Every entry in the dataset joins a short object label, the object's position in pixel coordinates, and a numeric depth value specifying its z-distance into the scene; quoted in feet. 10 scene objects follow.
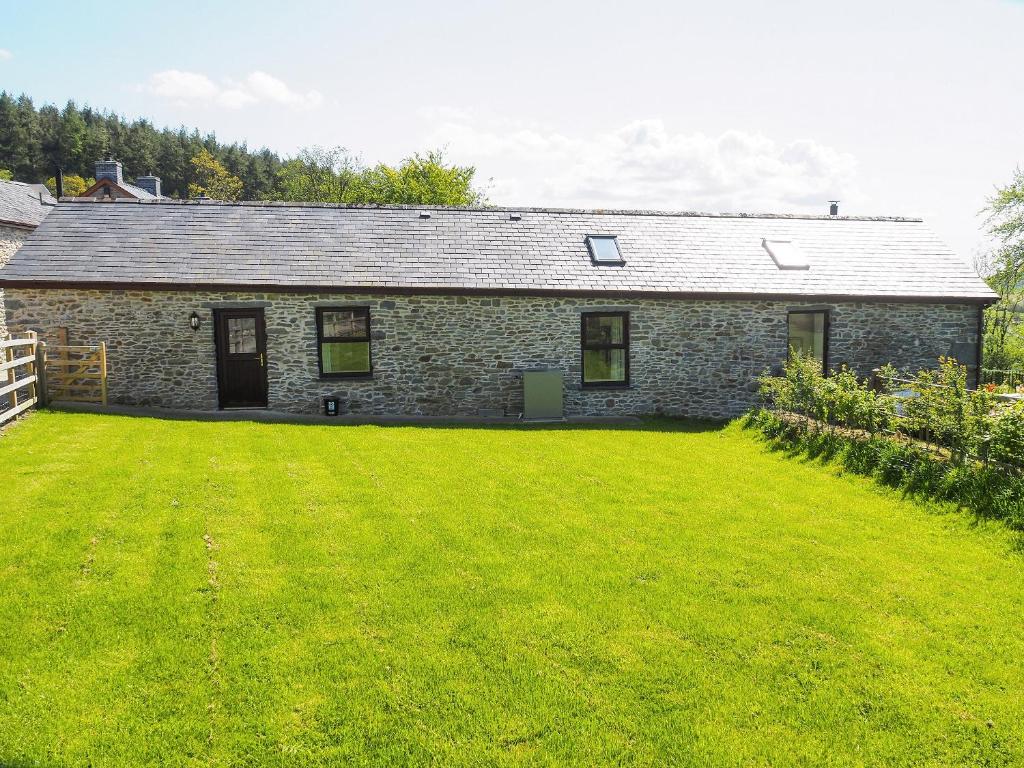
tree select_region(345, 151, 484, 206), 126.41
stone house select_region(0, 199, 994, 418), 44.39
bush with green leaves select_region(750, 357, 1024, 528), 25.59
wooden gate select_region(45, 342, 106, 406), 42.14
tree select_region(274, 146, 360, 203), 176.14
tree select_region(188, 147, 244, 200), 209.05
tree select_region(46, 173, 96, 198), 167.39
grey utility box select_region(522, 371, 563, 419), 45.75
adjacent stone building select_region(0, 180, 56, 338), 79.10
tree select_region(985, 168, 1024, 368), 88.99
